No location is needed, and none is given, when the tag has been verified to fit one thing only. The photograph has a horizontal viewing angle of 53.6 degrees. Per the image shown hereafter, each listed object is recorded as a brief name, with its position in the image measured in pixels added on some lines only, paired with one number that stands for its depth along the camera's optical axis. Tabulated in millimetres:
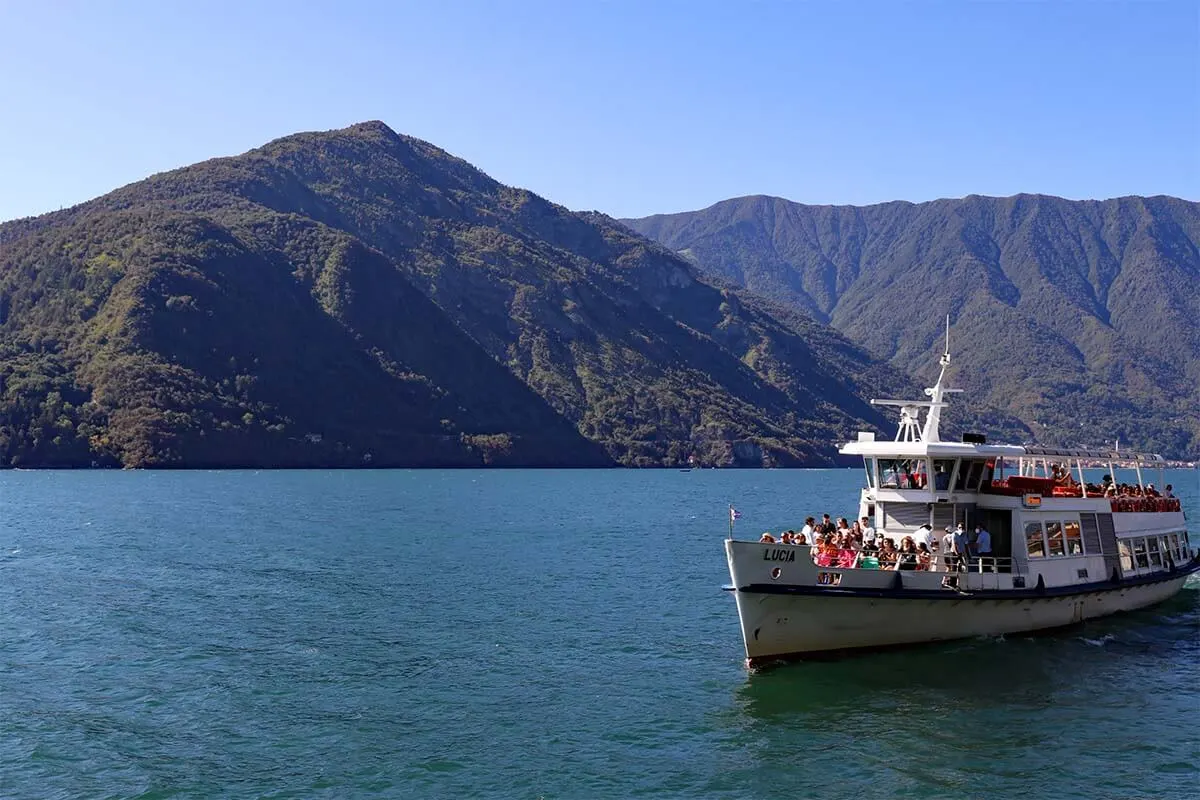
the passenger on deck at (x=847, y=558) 33438
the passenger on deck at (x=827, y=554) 33781
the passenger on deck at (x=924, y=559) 33812
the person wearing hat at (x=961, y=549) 34594
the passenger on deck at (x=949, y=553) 34500
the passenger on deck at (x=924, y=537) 34969
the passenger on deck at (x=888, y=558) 33594
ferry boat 31875
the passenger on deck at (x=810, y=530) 35750
